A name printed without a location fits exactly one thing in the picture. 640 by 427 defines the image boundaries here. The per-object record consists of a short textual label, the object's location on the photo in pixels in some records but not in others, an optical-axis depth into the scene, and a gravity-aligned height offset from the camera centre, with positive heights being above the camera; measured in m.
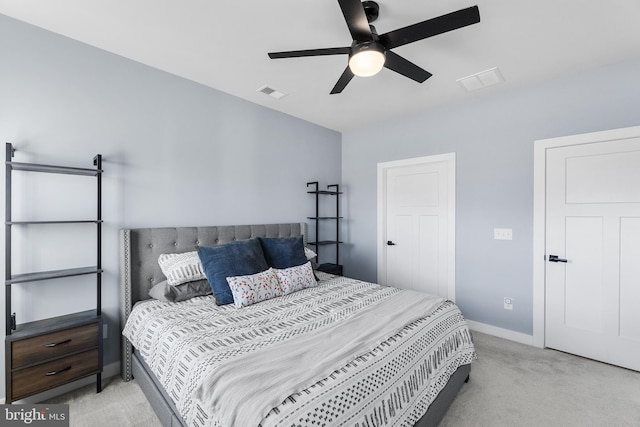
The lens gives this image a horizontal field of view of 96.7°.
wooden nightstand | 1.77 -0.94
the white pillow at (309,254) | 3.25 -0.47
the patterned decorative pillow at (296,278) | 2.52 -0.59
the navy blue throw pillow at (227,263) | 2.26 -0.43
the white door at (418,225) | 3.57 -0.15
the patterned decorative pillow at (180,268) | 2.33 -0.46
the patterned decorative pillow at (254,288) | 2.20 -0.60
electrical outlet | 3.08 -0.96
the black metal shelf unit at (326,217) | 4.11 -0.05
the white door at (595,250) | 2.47 -0.32
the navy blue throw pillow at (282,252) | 2.83 -0.39
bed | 1.15 -0.71
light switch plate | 3.07 -0.20
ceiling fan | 1.47 +1.02
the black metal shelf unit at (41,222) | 1.83 -0.11
